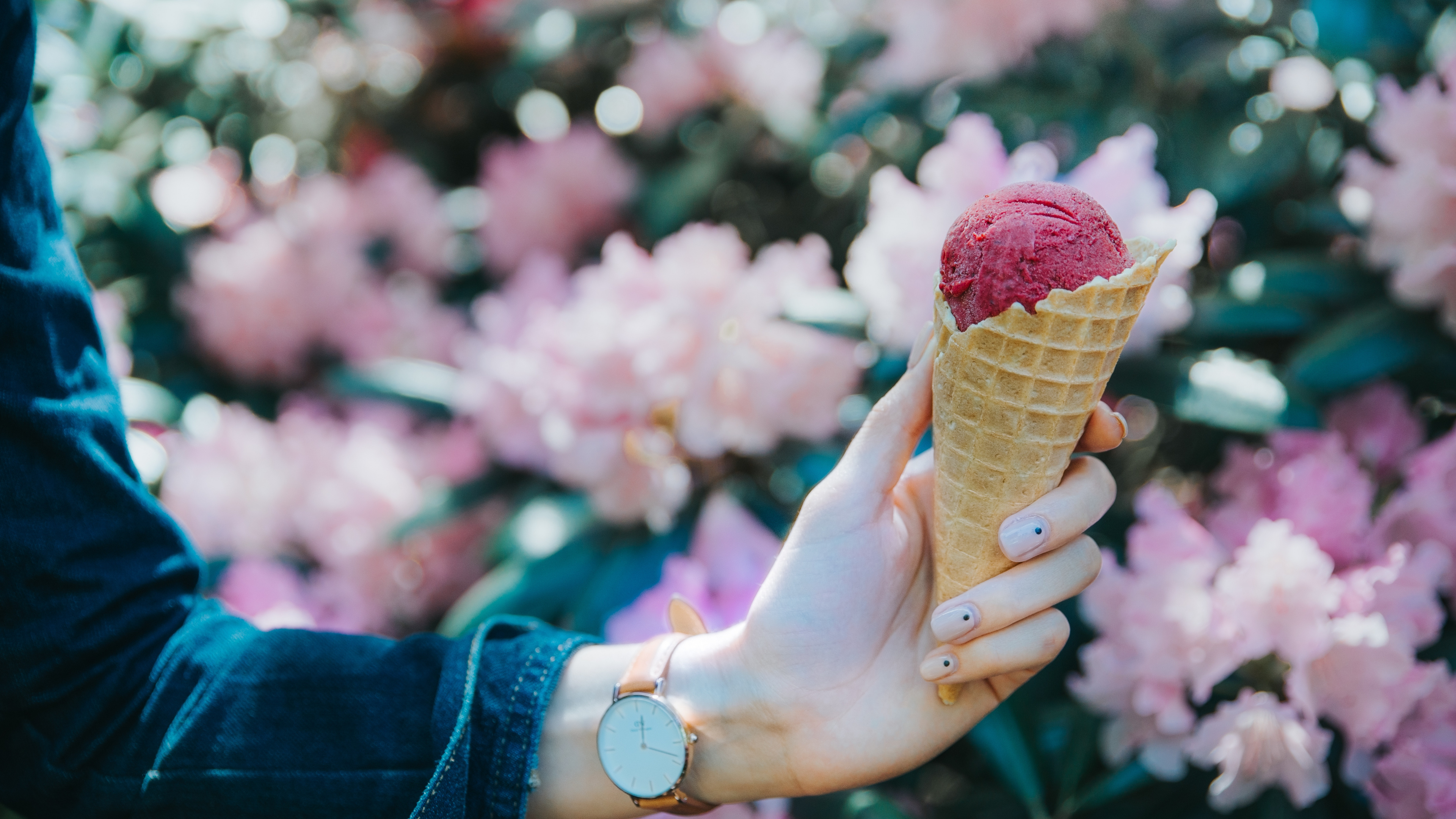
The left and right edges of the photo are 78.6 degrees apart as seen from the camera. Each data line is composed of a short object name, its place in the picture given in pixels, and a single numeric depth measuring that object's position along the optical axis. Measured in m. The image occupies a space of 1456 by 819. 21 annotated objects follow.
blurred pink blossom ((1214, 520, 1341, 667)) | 0.70
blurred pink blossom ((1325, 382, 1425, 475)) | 0.87
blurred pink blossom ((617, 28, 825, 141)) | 1.26
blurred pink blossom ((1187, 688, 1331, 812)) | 0.71
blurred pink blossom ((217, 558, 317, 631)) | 1.03
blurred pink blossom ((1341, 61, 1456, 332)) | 0.79
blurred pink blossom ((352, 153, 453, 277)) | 1.45
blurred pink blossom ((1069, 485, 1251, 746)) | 0.73
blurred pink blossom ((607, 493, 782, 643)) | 0.86
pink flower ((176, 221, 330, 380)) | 1.36
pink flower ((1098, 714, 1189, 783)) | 0.76
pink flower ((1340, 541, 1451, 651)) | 0.71
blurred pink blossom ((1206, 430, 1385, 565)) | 0.77
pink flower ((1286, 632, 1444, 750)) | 0.69
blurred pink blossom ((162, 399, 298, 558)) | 1.15
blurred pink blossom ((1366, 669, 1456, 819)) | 0.69
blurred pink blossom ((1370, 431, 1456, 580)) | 0.76
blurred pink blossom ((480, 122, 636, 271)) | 1.36
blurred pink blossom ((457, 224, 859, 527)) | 0.94
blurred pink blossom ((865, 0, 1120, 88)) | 1.00
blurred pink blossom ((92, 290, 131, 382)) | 1.25
